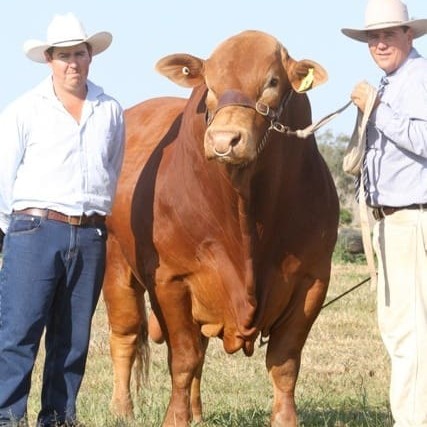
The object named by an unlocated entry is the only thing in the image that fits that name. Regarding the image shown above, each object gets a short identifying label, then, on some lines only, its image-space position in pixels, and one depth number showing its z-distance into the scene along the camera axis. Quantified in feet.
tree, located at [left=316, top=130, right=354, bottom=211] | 220.64
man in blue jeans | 37.58
